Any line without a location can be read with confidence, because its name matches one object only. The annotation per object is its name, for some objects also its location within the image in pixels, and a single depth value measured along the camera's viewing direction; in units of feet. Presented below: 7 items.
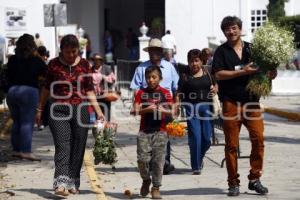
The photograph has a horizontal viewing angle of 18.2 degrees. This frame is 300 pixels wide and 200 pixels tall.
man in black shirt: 35.22
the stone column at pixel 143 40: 114.88
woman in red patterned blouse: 36.04
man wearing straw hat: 40.42
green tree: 120.09
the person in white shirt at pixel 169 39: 105.01
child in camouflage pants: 35.55
